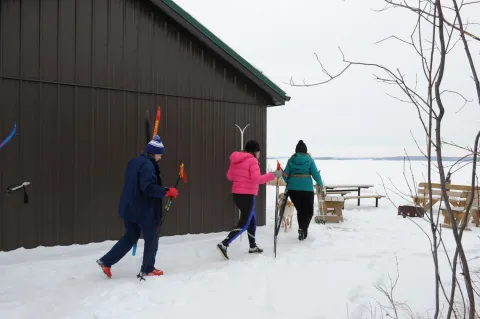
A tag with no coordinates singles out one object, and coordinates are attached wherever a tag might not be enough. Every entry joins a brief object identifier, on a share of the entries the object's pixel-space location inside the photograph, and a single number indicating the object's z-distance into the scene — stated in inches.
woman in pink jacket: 217.8
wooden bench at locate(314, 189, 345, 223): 357.7
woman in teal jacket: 265.3
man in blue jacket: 168.2
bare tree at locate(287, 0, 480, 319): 66.6
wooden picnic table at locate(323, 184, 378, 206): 465.4
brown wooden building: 215.2
